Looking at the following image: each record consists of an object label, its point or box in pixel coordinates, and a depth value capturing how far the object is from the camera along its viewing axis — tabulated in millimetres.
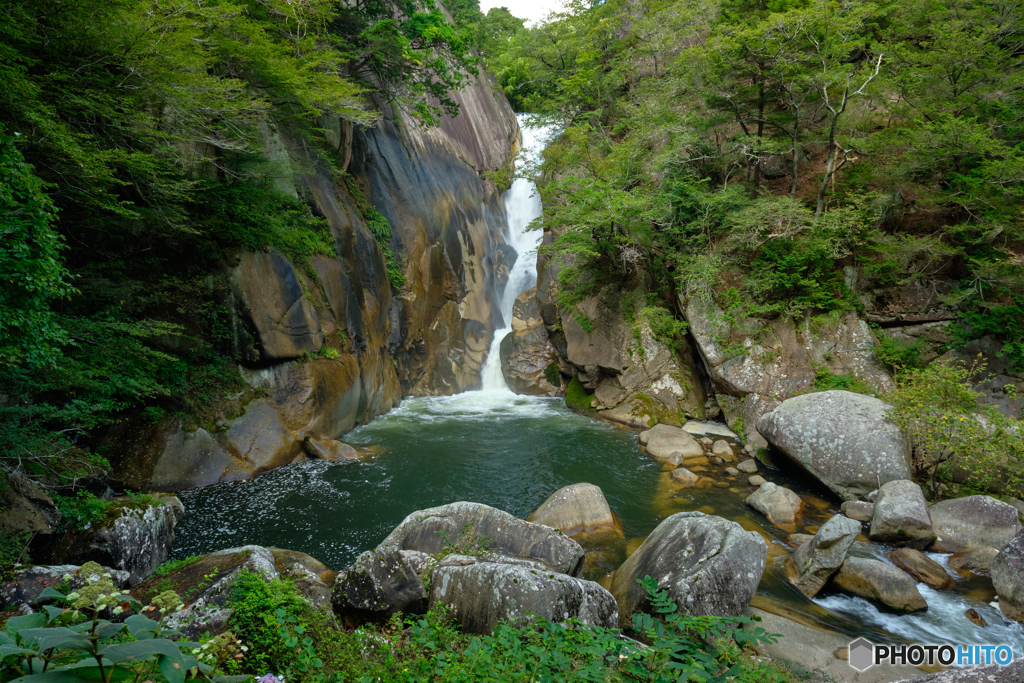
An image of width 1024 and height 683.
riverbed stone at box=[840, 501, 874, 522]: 7248
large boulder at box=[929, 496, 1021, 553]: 6125
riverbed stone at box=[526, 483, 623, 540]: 7141
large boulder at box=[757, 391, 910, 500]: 7746
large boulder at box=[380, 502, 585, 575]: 5375
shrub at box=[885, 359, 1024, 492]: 6707
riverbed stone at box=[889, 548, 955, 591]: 5656
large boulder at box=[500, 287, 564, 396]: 18406
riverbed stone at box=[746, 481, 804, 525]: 7469
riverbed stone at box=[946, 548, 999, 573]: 5895
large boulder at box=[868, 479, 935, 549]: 6375
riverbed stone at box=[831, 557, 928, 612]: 5254
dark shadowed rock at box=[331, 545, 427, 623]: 4027
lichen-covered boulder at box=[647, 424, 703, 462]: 10289
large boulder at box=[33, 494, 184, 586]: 5230
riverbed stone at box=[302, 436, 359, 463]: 9984
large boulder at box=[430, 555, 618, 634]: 3865
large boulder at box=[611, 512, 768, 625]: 4641
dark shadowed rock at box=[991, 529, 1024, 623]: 5016
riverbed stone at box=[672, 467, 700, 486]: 9001
